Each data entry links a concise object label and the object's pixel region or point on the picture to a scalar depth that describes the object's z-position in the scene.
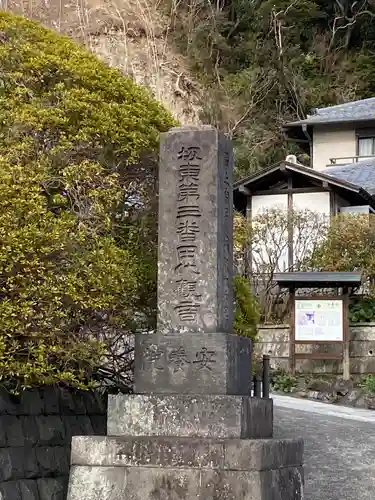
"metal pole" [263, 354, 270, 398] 9.75
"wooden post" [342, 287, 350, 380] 15.03
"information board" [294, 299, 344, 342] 15.13
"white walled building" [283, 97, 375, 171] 25.45
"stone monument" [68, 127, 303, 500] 5.71
